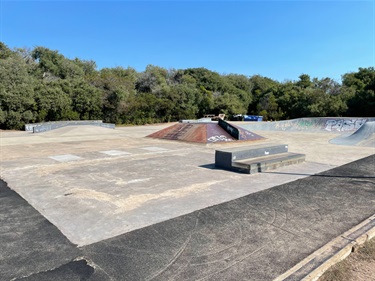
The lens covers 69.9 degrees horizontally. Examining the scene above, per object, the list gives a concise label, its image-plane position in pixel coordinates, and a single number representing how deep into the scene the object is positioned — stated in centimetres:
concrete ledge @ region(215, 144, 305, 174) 709
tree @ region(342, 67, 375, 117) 3152
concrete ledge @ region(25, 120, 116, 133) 2145
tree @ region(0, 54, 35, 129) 2392
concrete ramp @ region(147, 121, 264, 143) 1426
